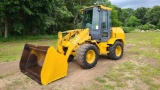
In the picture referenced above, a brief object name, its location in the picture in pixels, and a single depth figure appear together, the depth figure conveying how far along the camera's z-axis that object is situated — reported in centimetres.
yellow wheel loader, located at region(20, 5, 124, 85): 324
